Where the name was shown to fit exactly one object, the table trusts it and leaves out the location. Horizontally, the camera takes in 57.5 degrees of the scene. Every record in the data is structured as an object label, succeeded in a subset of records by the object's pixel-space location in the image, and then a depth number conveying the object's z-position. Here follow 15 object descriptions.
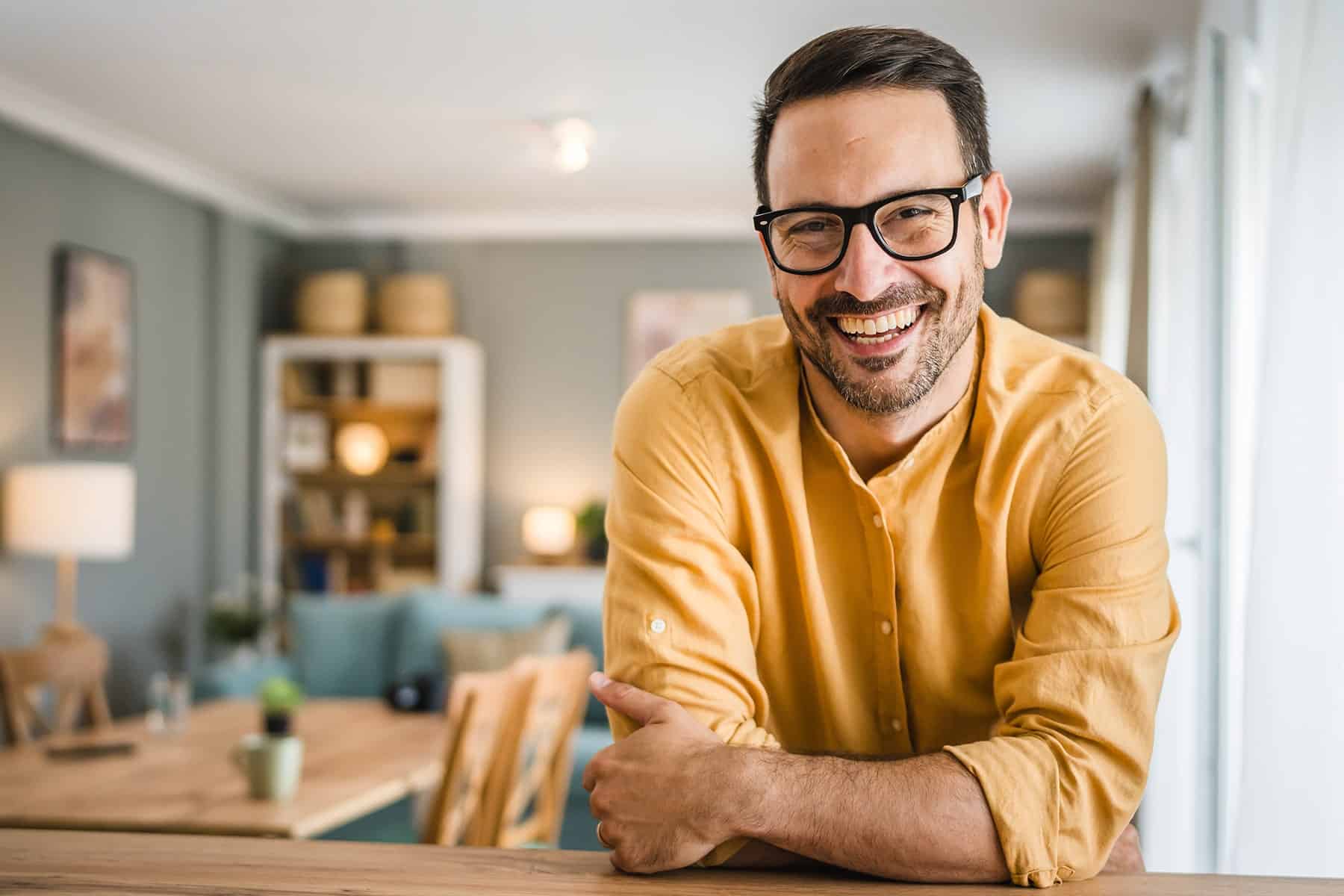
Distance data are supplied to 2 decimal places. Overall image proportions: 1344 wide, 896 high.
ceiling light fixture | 5.00
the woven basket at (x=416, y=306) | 6.70
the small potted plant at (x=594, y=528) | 6.59
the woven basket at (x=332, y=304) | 6.70
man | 1.04
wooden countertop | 0.96
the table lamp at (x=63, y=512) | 4.36
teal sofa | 4.92
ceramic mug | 2.54
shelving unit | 6.64
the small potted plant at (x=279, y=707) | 2.74
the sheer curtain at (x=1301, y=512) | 1.49
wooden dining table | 2.40
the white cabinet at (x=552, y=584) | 6.39
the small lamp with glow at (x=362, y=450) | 6.71
